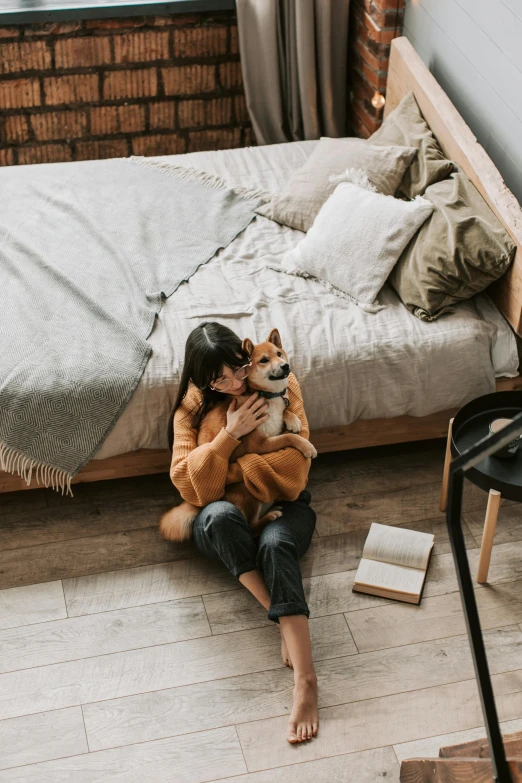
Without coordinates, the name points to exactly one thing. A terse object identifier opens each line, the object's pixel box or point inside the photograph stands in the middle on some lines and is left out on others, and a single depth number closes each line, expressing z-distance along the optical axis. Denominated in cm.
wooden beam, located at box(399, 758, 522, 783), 144
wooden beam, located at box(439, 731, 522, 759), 152
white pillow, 250
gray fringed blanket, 224
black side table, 203
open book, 217
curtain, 354
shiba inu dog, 206
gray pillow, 271
